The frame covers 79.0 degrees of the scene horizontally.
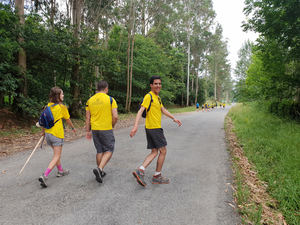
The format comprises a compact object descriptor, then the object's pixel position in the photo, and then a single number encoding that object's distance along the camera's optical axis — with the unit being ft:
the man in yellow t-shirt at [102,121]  11.17
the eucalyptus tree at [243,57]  153.99
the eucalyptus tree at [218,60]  126.02
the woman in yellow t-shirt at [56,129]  11.23
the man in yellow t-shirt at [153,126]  11.00
